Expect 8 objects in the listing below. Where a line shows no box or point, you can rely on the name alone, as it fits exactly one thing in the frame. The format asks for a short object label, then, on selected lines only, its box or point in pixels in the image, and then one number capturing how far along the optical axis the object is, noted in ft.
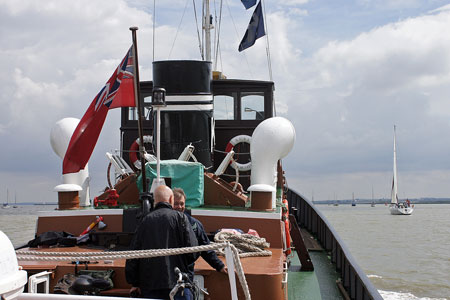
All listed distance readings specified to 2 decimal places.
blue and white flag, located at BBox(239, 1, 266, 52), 45.78
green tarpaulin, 25.36
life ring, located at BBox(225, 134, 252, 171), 33.04
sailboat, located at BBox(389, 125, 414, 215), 210.18
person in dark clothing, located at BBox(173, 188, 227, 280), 15.85
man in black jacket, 14.75
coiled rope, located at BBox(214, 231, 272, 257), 20.42
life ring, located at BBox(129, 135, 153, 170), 32.31
